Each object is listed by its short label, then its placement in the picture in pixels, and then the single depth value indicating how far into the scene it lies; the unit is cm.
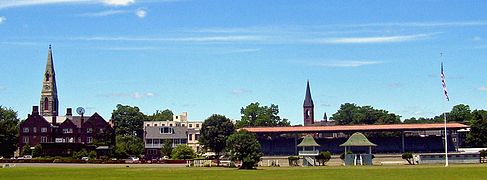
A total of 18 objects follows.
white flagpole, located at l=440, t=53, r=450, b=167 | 9869
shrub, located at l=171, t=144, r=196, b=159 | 12225
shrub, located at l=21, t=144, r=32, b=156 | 14375
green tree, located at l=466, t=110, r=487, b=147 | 14638
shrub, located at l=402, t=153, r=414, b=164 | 11556
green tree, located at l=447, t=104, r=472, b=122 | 19648
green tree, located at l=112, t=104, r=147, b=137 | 18825
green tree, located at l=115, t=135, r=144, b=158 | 13062
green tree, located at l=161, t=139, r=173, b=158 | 14938
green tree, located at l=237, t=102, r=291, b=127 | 19312
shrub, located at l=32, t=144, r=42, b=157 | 13375
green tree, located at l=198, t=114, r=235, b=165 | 14288
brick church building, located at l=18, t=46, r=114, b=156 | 15250
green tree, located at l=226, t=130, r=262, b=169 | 8850
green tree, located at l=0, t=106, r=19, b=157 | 13425
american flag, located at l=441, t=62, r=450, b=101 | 9869
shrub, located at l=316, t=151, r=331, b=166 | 11575
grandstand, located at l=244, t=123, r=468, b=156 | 13650
